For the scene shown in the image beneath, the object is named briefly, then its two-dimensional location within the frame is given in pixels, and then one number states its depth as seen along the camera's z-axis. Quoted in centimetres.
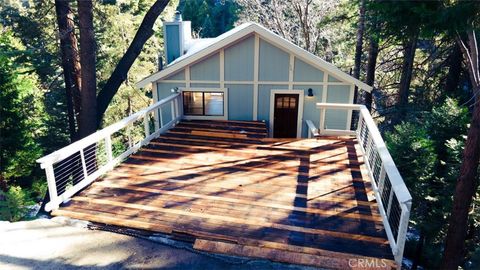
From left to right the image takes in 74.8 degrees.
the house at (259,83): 895
